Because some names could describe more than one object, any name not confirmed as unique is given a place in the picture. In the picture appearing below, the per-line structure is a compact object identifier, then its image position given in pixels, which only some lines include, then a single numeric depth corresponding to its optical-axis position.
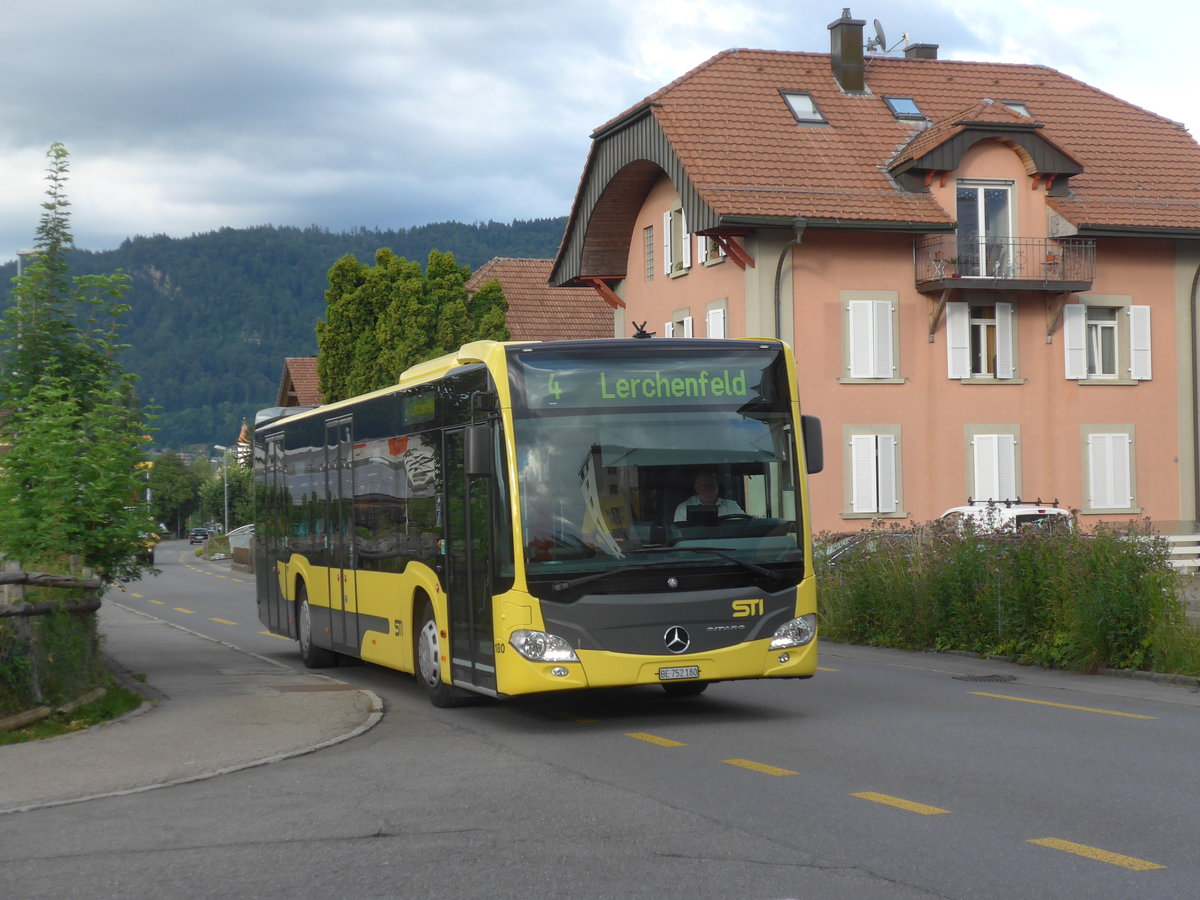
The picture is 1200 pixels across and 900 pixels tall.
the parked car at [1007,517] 18.59
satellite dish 43.56
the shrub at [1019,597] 16.30
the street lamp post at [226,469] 109.31
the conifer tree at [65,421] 15.71
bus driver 12.27
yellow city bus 12.00
